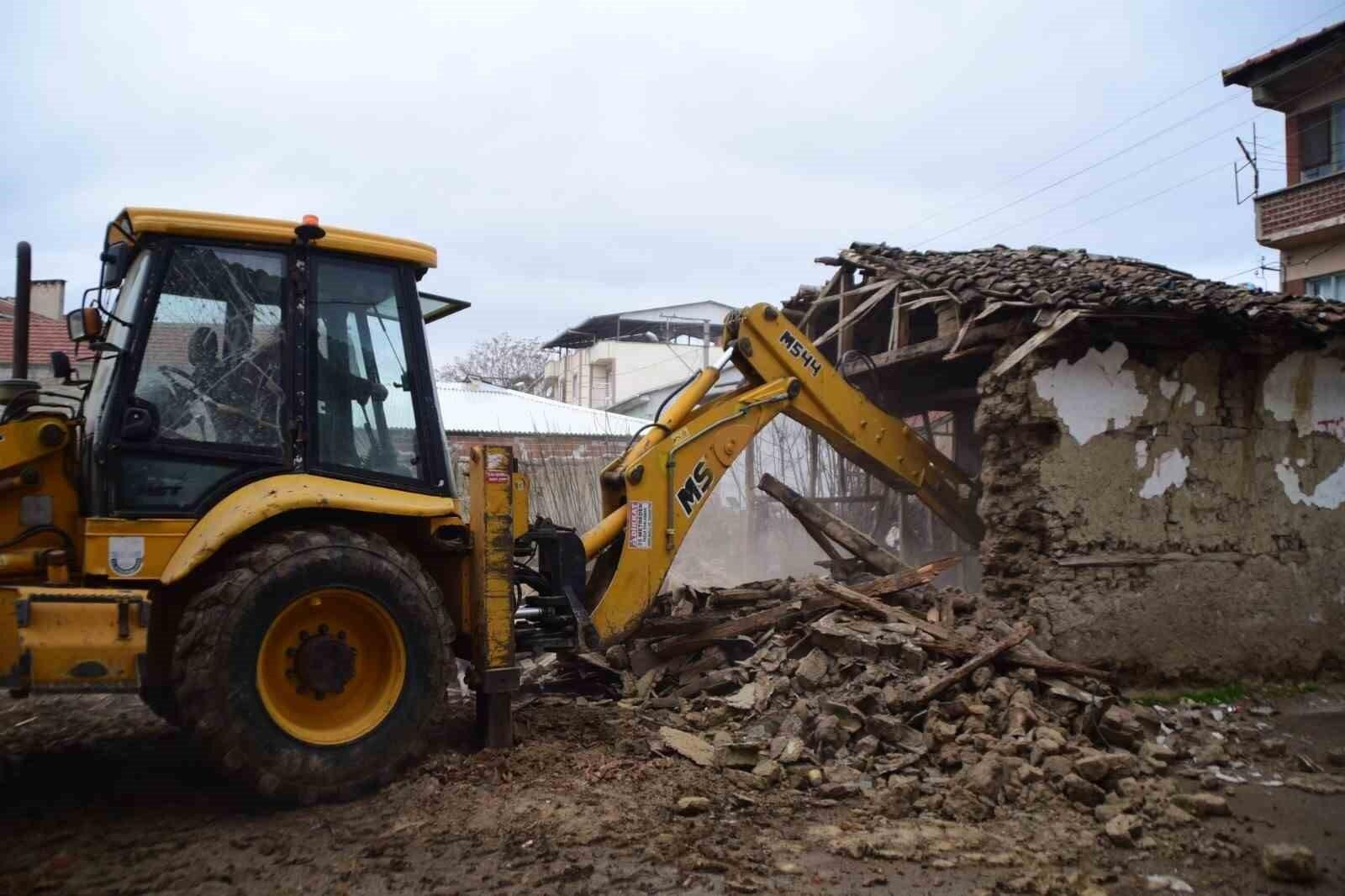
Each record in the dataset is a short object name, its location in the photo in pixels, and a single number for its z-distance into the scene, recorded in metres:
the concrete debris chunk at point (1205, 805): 5.11
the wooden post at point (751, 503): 14.04
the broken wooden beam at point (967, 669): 6.20
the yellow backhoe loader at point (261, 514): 4.49
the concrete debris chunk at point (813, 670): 6.47
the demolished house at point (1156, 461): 7.51
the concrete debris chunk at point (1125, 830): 4.67
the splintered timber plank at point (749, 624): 7.32
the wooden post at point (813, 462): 12.59
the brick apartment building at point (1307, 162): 19.33
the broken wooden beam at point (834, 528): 8.61
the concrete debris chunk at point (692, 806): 4.77
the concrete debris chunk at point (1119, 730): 6.00
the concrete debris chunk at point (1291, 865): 4.26
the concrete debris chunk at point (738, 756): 5.51
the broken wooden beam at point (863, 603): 7.18
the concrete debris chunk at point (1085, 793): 5.16
